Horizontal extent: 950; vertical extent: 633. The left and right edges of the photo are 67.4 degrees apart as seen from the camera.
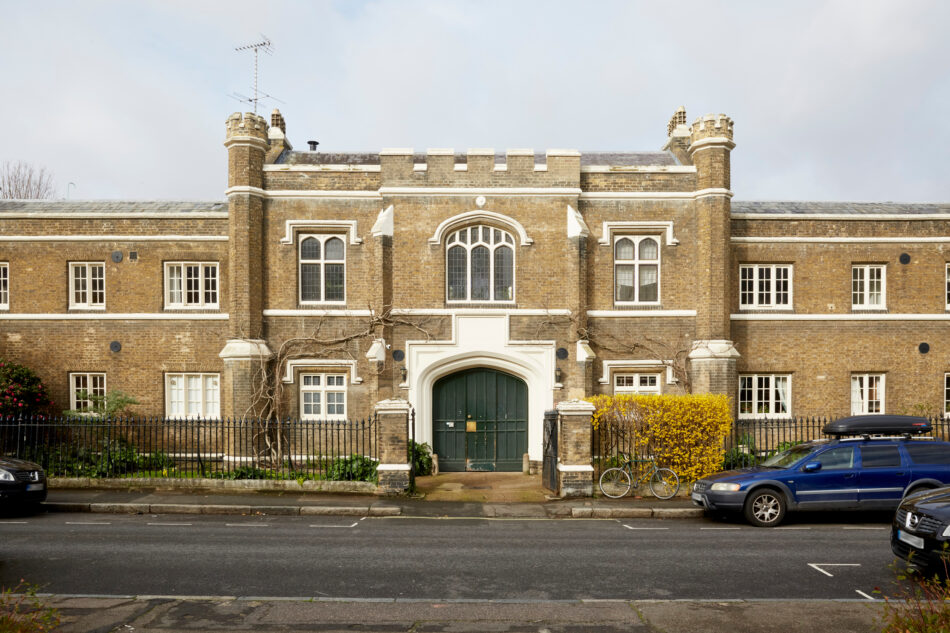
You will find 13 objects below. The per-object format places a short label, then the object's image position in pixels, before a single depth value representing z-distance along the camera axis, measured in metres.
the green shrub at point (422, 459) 18.19
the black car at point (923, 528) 8.11
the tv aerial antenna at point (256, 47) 23.50
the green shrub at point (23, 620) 5.23
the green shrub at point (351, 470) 16.12
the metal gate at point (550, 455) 16.08
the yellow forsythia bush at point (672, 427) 15.66
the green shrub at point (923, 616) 5.18
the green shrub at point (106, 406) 18.94
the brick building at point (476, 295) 19.09
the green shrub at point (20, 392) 18.52
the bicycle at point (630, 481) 15.20
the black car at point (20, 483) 13.05
